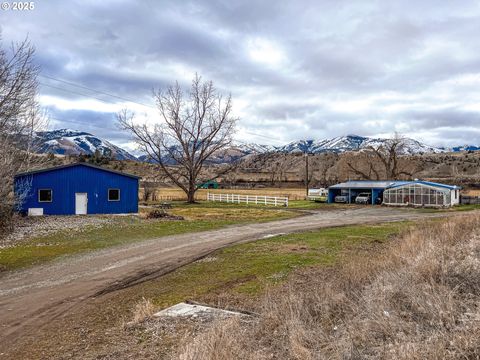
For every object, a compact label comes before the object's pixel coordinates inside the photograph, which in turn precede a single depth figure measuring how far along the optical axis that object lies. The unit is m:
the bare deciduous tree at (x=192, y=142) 51.53
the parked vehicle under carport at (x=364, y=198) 50.72
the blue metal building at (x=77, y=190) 30.25
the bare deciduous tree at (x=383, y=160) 73.06
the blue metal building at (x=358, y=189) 50.22
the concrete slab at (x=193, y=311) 8.49
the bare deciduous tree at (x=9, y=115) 20.69
